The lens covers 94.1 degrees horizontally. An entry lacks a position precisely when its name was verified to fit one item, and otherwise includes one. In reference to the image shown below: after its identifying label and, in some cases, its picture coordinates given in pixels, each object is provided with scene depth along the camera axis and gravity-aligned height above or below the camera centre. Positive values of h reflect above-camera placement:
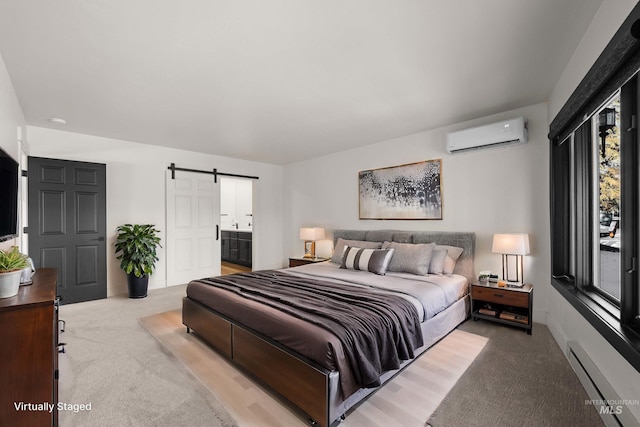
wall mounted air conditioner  3.32 +0.89
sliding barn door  5.33 -0.25
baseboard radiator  1.58 -1.13
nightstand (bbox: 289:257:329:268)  5.27 -0.86
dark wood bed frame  1.73 -1.06
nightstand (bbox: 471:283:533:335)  3.08 -1.05
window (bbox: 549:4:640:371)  1.59 +0.12
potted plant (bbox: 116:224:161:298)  4.48 -0.64
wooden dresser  1.39 -0.69
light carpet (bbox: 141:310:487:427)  1.85 -1.28
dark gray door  4.00 -0.12
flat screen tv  2.06 +0.15
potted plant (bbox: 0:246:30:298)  1.49 -0.29
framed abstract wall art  4.19 +0.31
